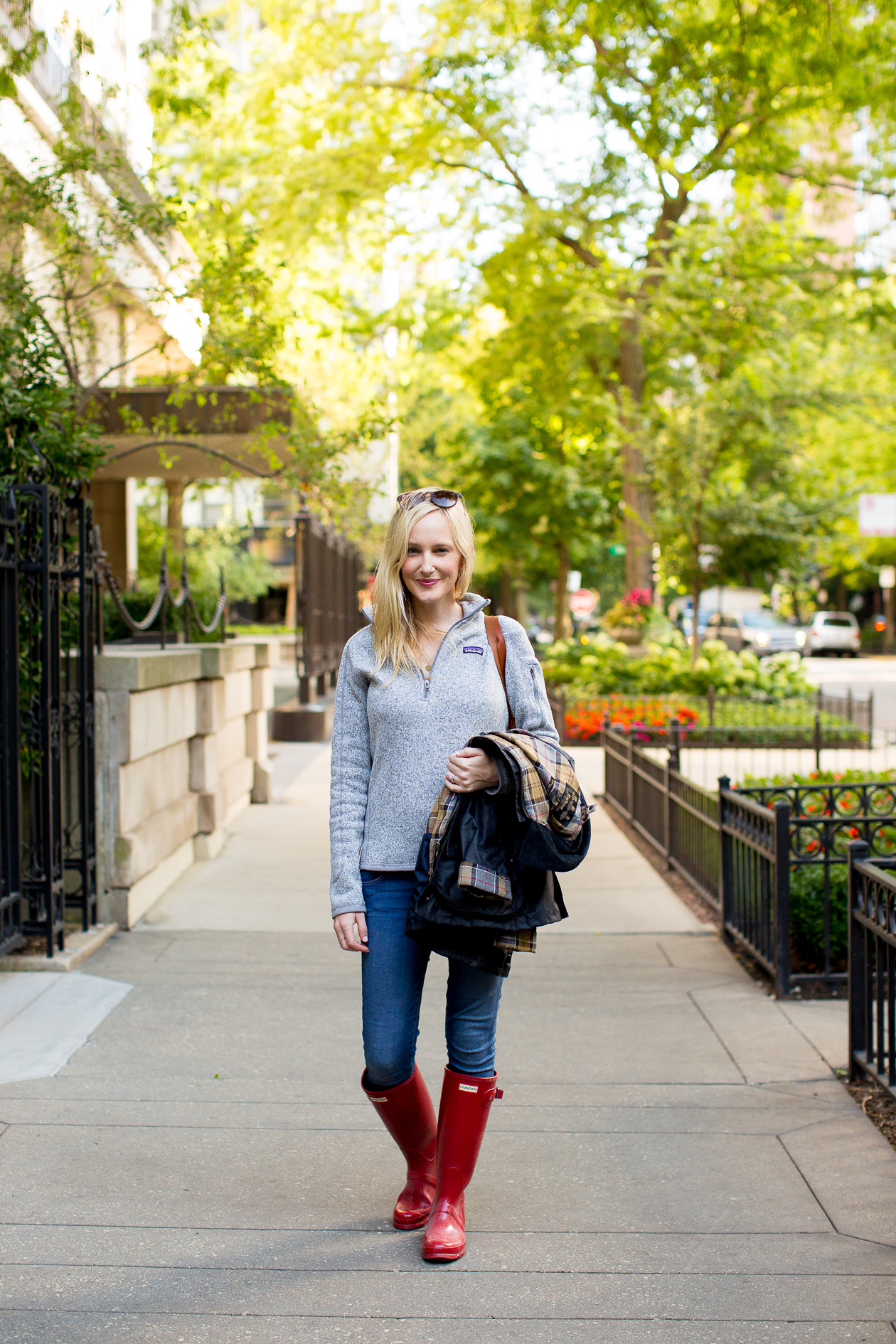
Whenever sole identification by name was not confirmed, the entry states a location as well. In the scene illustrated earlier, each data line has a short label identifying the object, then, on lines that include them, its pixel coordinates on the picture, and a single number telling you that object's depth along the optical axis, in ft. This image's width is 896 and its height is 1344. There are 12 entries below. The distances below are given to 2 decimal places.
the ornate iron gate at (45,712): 18.06
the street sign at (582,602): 111.04
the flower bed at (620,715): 53.72
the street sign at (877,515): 61.41
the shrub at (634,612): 68.80
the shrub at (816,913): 19.33
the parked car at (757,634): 131.75
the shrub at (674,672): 59.88
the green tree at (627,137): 52.24
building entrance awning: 32.89
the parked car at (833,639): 152.25
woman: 10.23
